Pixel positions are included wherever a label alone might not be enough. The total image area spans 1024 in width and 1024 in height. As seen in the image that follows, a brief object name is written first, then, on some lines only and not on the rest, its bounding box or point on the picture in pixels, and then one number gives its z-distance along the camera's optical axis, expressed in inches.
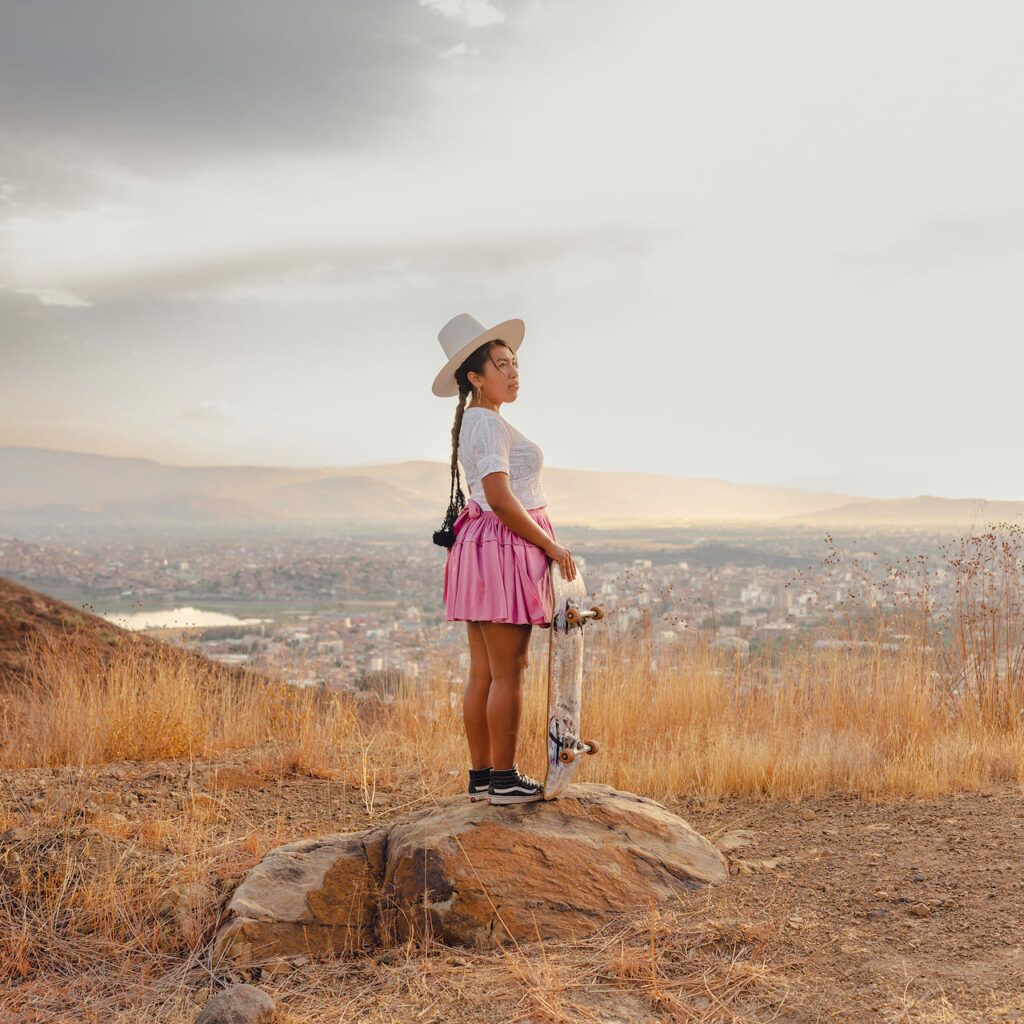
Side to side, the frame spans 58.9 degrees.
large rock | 147.1
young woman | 151.7
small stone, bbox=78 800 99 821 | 193.8
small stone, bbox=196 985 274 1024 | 116.3
